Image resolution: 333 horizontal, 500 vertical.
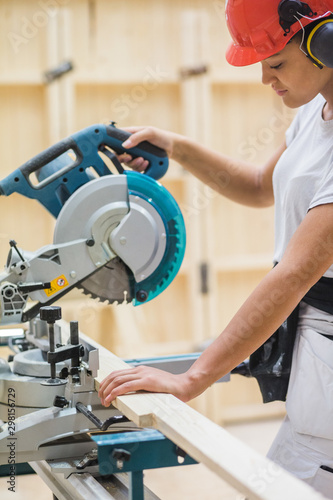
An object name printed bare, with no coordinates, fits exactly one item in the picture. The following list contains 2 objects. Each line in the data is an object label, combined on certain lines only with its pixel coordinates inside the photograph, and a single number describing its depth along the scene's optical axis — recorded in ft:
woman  8.43
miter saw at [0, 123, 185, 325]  9.16
